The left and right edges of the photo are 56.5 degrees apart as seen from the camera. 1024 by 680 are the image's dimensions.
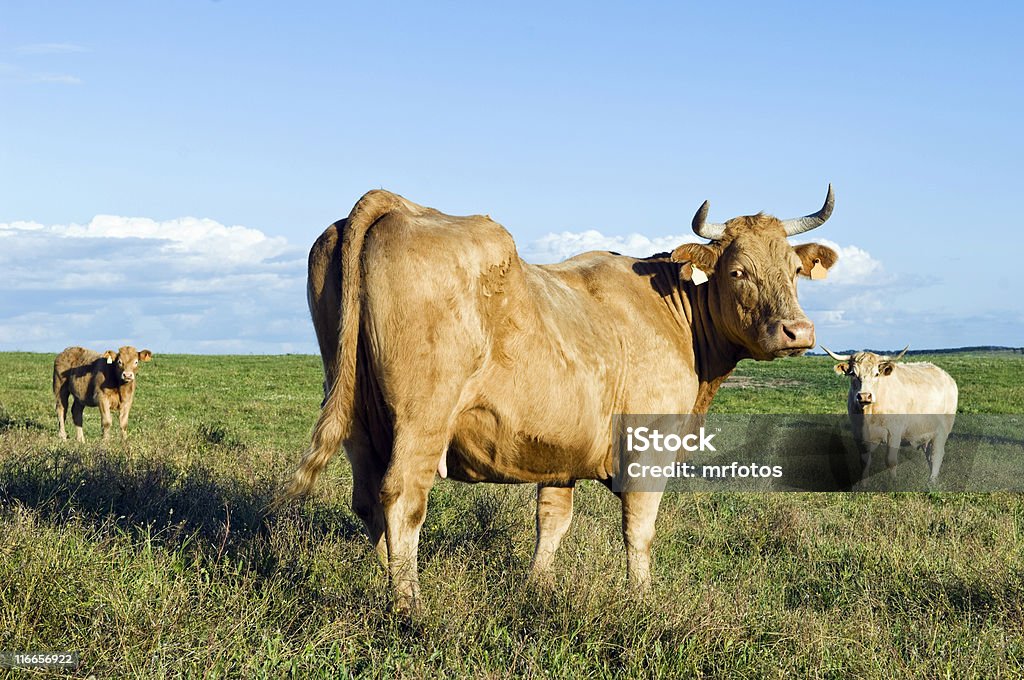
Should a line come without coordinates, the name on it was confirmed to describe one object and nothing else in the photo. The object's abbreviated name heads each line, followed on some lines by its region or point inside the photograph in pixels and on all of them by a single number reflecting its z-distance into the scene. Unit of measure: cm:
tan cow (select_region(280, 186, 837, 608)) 444
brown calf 1691
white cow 1309
